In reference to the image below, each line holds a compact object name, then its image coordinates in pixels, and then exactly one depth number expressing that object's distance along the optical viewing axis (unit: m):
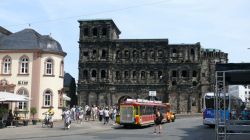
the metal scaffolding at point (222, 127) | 16.00
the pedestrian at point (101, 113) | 42.59
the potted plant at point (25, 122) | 35.97
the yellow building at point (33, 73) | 44.12
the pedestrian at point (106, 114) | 40.09
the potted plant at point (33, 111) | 40.47
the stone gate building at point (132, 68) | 81.06
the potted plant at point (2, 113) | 31.77
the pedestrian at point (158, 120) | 28.44
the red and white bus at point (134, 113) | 34.88
